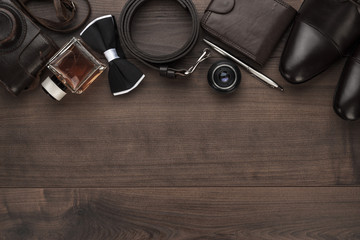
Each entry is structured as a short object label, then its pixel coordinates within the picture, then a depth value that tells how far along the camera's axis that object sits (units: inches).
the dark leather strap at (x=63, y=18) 36.8
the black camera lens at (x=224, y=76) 37.4
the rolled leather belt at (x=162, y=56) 36.9
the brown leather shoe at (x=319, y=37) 35.4
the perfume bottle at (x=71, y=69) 37.2
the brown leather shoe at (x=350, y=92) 35.5
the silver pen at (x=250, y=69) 37.5
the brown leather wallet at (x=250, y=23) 36.9
